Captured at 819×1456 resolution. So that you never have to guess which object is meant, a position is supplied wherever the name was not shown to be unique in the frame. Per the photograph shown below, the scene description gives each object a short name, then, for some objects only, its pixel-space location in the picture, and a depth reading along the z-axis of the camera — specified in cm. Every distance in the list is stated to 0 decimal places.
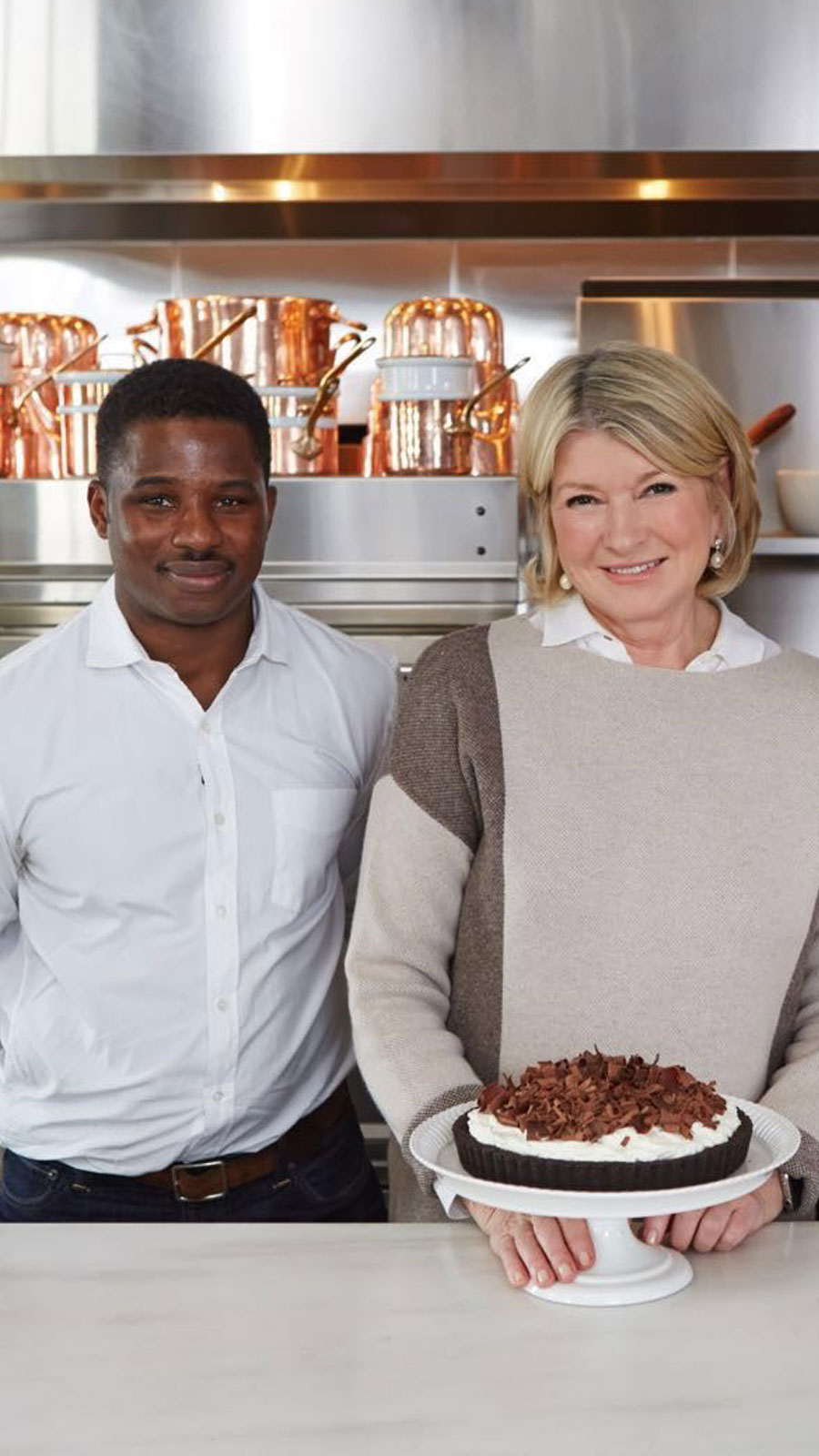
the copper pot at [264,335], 269
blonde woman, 144
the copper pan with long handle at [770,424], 282
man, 160
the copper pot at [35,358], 280
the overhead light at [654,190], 286
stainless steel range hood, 257
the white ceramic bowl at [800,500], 266
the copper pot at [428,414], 262
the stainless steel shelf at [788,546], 263
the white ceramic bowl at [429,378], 261
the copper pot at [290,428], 265
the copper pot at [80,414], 266
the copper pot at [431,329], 276
